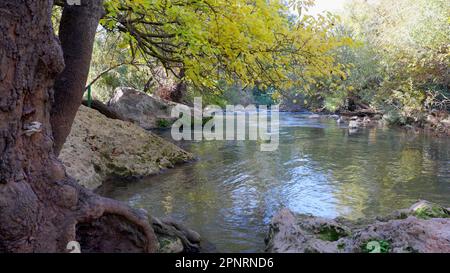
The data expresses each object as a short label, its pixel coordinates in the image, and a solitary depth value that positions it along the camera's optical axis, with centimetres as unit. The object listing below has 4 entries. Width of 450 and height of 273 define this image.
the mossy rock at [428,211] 487
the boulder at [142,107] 1895
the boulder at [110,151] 791
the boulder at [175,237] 443
